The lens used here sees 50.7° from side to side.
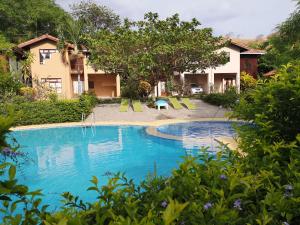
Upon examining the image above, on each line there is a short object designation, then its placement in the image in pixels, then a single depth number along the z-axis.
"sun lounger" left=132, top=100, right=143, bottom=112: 27.84
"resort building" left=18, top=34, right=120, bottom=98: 35.34
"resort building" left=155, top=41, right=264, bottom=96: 42.34
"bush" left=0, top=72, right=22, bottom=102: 22.33
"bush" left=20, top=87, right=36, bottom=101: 27.26
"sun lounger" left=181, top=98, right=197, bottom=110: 29.02
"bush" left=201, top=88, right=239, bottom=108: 28.28
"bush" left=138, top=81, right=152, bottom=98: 38.44
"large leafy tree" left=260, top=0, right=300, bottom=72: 18.73
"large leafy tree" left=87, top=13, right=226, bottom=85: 29.23
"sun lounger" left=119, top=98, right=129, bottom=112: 27.97
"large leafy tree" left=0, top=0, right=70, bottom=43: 41.38
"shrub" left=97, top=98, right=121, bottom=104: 33.88
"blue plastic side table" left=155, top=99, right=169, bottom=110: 28.53
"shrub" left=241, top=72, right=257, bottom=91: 39.47
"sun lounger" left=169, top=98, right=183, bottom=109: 29.07
